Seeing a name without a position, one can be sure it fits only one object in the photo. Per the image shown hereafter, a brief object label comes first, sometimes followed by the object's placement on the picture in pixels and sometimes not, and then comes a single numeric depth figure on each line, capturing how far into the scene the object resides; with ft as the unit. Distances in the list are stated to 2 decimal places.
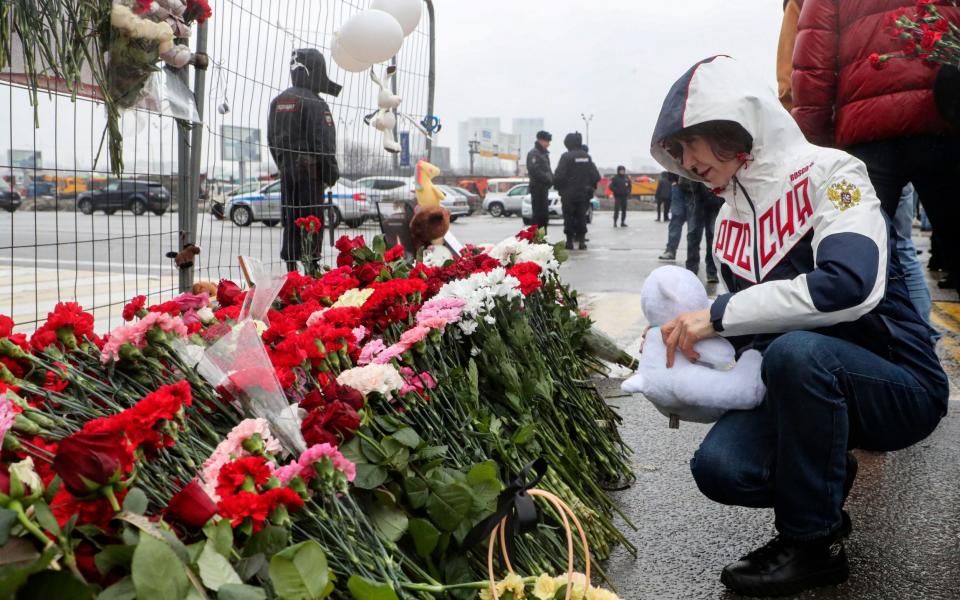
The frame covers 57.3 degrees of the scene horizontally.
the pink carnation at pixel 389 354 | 6.59
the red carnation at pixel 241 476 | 4.53
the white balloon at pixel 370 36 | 16.03
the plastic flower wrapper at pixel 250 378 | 5.49
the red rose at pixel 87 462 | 3.98
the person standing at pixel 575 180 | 43.62
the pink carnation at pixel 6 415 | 4.15
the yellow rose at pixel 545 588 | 5.16
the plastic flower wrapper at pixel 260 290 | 6.18
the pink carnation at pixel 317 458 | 4.90
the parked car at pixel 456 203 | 94.27
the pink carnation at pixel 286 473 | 4.76
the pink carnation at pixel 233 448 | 4.68
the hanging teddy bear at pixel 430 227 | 16.10
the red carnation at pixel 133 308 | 6.47
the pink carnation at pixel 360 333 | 7.06
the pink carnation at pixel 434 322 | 7.22
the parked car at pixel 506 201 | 104.88
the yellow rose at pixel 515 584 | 5.26
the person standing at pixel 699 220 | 28.45
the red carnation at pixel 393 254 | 10.19
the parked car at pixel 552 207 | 89.51
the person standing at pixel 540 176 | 44.78
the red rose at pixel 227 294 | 8.85
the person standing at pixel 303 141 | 14.60
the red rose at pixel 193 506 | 4.33
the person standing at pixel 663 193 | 87.97
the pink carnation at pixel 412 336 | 6.93
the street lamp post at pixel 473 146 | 184.38
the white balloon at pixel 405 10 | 18.28
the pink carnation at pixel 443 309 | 7.46
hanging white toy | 17.26
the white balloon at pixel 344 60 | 16.62
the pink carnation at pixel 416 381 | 6.70
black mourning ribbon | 5.22
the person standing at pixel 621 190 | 80.57
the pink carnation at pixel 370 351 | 6.77
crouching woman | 6.89
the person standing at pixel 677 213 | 34.20
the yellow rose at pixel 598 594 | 5.24
